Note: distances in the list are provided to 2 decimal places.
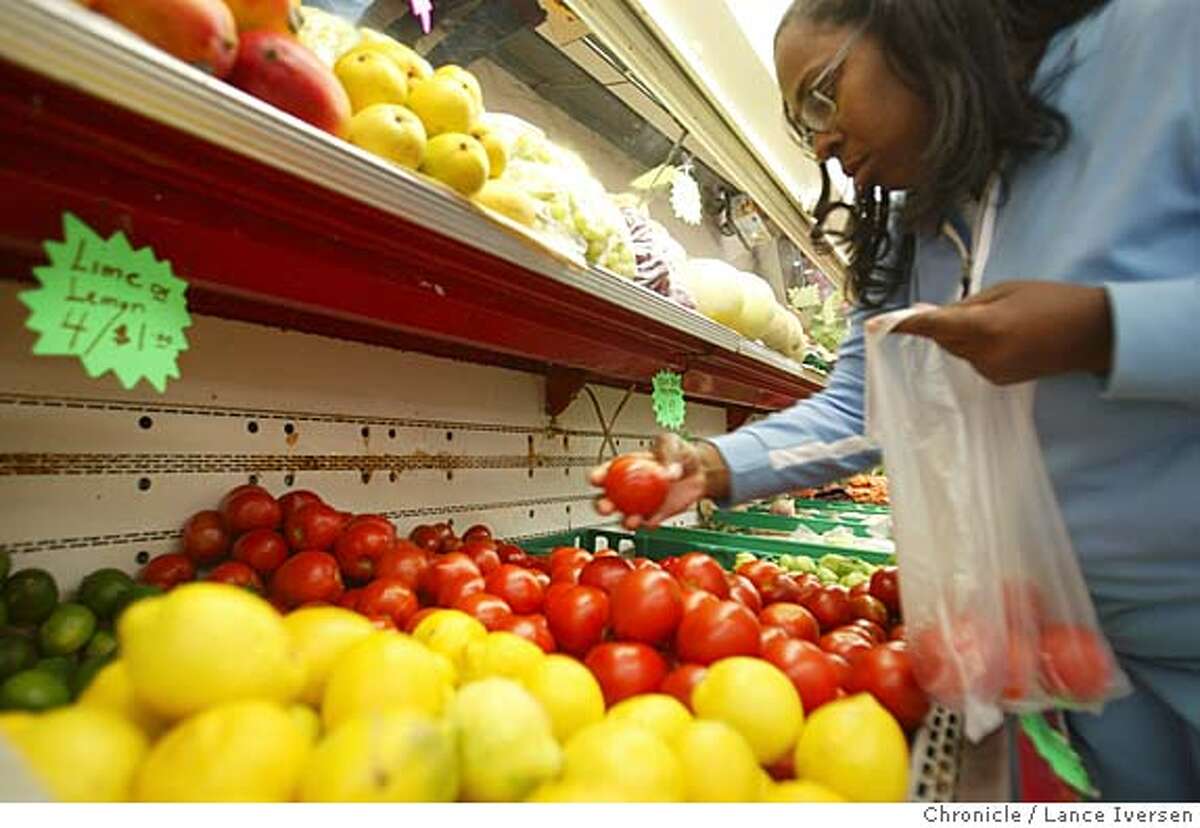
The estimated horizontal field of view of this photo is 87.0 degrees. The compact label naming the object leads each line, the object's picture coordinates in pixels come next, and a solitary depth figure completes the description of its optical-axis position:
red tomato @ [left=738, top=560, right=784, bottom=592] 1.40
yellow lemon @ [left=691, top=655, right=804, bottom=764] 0.72
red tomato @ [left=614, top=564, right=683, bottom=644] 0.95
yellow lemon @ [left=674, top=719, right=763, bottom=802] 0.60
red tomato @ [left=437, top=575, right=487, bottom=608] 1.06
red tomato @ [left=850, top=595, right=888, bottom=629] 1.26
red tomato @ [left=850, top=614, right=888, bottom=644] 1.16
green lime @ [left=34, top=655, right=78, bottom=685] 0.72
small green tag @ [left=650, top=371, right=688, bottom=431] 1.61
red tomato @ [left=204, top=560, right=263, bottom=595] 1.03
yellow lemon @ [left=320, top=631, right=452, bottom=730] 0.57
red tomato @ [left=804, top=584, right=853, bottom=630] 1.26
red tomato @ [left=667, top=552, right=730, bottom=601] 1.16
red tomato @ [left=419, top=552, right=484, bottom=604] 1.12
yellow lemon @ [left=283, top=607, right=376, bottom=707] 0.65
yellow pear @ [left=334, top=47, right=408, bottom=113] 0.90
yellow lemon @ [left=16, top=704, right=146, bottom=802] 0.47
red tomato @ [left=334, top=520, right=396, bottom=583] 1.16
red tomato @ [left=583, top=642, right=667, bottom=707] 0.83
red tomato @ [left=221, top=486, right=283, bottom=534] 1.12
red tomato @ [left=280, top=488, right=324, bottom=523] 1.18
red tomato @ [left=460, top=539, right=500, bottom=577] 1.24
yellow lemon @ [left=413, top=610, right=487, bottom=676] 0.81
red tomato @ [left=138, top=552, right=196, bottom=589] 1.01
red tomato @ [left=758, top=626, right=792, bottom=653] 0.96
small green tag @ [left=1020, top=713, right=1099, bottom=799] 0.74
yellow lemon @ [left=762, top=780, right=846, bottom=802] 0.62
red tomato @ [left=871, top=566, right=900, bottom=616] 1.33
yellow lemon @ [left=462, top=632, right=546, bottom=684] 0.75
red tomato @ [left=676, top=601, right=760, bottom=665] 0.90
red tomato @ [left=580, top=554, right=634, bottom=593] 1.10
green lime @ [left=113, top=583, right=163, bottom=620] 0.90
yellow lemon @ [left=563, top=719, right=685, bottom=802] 0.54
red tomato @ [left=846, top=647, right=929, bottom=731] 0.86
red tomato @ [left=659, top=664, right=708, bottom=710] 0.82
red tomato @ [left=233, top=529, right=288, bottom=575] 1.09
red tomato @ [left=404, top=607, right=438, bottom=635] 0.96
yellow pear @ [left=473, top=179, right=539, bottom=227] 1.00
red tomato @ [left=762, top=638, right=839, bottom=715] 0.84
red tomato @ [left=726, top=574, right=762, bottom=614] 1.20
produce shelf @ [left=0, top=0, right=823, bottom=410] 0.49
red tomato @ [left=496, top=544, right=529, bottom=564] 1.43
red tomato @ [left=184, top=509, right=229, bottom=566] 1.09
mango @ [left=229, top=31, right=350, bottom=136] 0.70
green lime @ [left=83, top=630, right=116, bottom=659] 0.83
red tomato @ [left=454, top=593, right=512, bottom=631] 0.96
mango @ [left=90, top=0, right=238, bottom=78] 0.61
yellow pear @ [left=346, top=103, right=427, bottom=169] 0.83
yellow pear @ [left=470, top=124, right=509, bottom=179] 1.06
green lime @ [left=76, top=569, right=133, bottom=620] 0.90
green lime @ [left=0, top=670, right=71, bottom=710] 0.64
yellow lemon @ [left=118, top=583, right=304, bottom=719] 0.51
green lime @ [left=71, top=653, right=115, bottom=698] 0.70
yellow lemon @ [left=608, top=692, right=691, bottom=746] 0.67
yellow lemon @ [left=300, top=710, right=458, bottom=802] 0.46
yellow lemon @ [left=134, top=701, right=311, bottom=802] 0.46
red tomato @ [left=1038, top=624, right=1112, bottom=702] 0.78
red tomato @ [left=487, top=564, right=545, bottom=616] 1.08
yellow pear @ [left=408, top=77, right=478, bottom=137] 0.96
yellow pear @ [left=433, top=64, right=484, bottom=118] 1.04
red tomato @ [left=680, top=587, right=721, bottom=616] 0.98
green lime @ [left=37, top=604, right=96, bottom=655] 0.82
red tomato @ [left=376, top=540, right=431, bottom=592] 1.13
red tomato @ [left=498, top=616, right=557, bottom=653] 0.92
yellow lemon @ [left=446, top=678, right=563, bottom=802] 0.53
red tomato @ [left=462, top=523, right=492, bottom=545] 1.53
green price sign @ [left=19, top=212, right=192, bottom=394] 0.50
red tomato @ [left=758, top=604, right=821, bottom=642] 1.08
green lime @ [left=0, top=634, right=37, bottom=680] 0.73
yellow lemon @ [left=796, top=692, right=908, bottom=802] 0.66
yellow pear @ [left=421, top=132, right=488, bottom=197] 0.89
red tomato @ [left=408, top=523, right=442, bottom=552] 1.41
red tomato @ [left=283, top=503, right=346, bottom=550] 1.15
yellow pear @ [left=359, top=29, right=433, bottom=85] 1.00
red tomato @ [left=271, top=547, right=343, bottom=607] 1.08
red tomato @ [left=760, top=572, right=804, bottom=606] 1.32
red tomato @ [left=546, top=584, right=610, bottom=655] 0.97
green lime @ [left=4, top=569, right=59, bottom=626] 0.82
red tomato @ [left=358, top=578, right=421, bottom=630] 1.01
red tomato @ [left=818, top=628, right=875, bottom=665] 1.01
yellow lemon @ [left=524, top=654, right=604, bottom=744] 0.68
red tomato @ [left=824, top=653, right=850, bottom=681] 0.93
